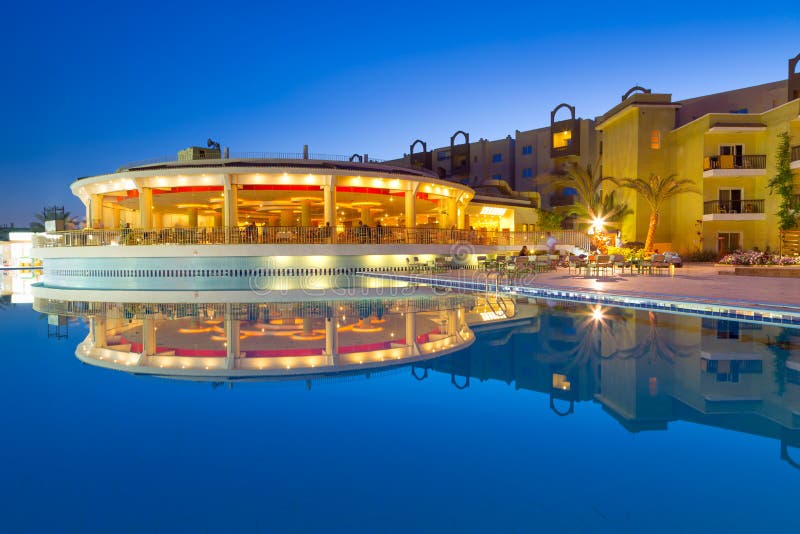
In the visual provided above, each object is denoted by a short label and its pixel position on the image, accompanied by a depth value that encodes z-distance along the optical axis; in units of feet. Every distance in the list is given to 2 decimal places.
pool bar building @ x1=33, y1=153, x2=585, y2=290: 61.93
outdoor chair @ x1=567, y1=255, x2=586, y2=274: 58.04
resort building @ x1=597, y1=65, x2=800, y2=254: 78.48
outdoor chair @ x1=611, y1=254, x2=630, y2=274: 56.68
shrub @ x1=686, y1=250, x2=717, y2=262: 82.47
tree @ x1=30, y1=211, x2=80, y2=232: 170.75
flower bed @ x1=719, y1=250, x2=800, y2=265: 65.21
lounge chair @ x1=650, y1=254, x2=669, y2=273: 57.41
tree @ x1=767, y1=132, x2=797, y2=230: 71.56
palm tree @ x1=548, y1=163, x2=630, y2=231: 96.86
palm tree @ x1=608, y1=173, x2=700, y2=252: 82.71
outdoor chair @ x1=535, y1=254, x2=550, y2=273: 58.94
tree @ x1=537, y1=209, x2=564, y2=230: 110.73
